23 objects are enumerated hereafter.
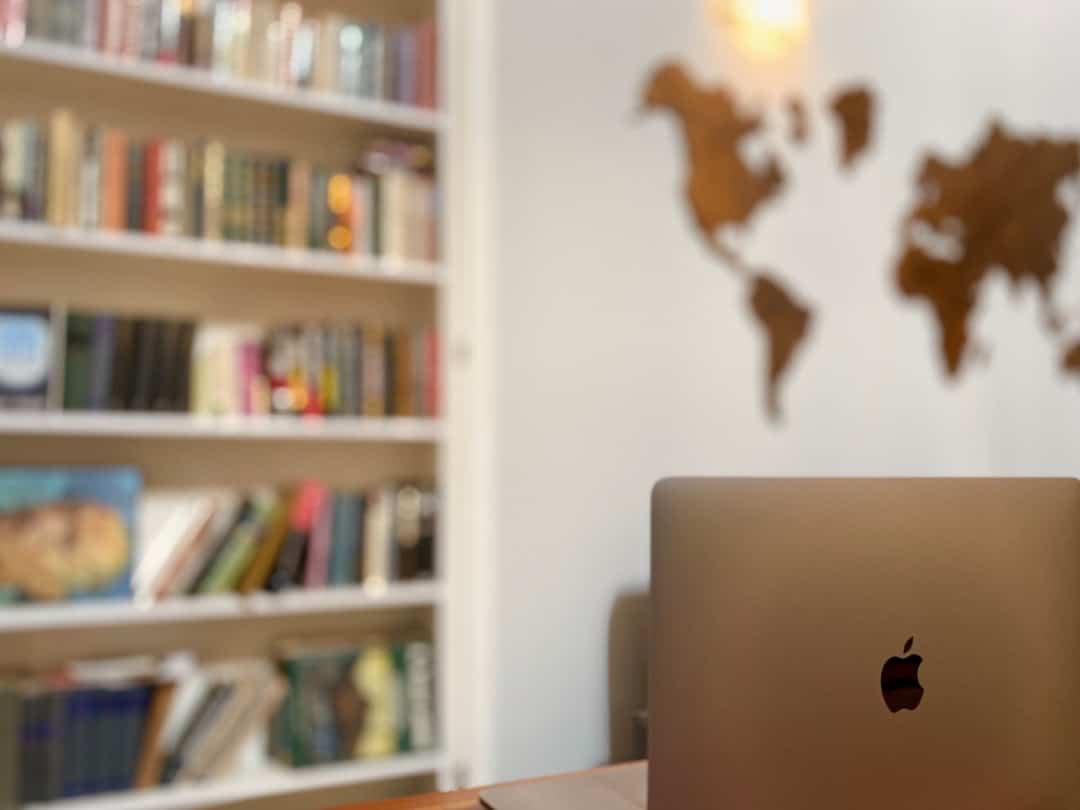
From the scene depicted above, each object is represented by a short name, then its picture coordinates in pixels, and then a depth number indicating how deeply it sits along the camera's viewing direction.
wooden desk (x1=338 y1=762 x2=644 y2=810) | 1.09
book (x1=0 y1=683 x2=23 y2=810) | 1.91
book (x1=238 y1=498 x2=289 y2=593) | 2.17
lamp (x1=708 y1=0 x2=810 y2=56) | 2.53
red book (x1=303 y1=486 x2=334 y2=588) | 2.23
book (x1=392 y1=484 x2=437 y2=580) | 2.32
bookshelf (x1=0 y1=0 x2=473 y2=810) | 2.08
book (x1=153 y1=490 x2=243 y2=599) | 2.11
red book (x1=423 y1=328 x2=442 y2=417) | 2.34
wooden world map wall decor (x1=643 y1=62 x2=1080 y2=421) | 2.46
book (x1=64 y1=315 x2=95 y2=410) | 2.03
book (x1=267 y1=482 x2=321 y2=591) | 2.19
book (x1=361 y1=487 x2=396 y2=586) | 2.30
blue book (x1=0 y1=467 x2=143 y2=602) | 1.96
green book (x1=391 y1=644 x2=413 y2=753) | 2.31
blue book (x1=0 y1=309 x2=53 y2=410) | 1.97
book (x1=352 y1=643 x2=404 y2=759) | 2.27
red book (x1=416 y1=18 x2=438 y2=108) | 2.37
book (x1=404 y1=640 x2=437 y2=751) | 2.32
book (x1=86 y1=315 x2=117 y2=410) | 2.05
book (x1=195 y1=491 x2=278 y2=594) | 2.15
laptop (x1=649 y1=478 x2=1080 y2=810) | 0.85
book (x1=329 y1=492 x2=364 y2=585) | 2.27
